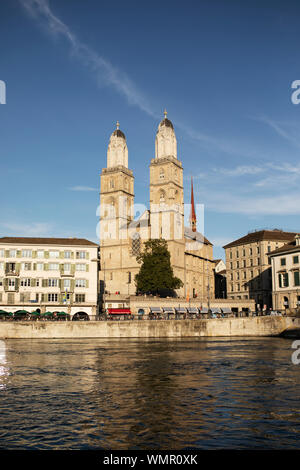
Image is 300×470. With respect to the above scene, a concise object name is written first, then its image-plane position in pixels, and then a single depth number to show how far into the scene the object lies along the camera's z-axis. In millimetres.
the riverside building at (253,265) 97875
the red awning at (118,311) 78875
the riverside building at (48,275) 72938
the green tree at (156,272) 84438
